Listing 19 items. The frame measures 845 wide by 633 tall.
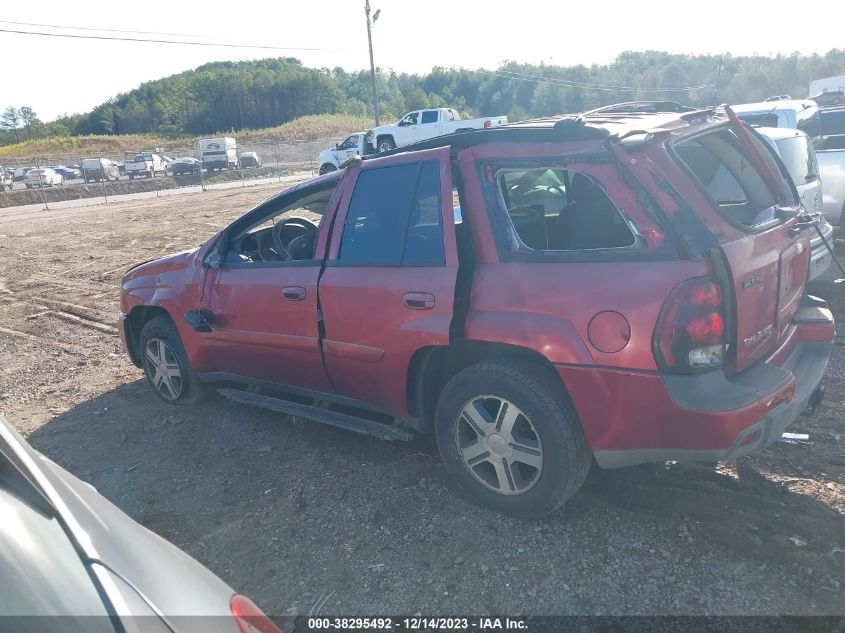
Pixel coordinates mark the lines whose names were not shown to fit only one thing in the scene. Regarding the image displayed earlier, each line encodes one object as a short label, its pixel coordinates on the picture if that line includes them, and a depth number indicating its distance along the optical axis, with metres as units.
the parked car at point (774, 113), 8.51
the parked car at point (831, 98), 21.94
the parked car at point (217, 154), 45.28
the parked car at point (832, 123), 12.26
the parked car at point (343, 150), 30.89
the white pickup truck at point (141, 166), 44.16
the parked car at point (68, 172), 47.19
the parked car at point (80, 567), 1.20
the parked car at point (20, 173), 42.31
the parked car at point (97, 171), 41.94
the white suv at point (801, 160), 7.03
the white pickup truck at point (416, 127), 30.98
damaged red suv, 2.90
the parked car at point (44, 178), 37.69
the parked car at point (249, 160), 47.34
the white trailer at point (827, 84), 38.00
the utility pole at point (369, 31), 39.42
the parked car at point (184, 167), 45.09
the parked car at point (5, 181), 36.28
